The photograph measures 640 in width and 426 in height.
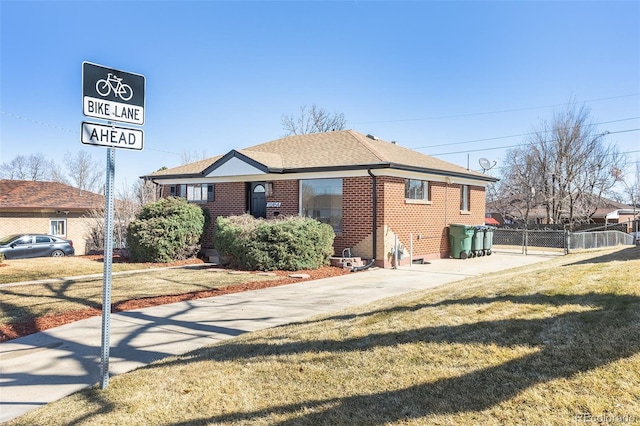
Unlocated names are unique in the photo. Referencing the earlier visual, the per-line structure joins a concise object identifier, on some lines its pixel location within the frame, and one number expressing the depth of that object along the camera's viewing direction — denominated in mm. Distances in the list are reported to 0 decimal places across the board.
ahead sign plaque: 4277
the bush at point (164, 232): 15922
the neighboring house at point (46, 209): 27391
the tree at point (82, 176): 59875
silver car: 20891
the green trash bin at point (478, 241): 18516
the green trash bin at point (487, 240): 19359
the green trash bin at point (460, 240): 17891
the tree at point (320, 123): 45219
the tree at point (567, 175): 33969
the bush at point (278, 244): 13547
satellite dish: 22827
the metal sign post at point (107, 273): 4406
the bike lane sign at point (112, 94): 4301
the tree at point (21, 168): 62531
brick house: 15070
